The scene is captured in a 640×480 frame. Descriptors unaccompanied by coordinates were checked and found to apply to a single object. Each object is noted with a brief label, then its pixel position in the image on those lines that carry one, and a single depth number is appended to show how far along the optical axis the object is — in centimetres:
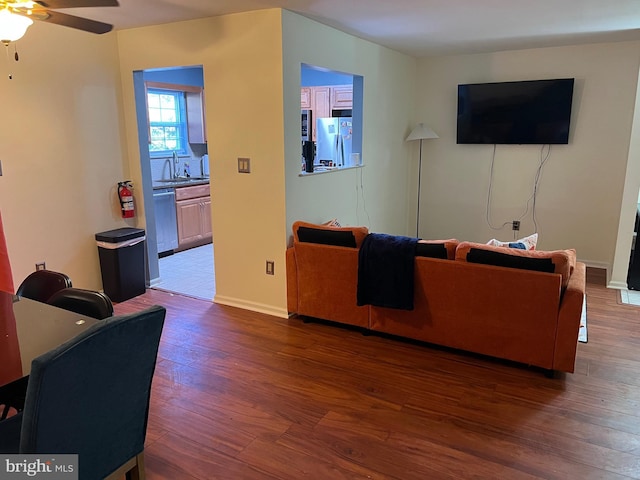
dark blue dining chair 126
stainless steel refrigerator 526
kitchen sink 643
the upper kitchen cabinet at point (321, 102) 671
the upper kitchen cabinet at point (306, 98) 686
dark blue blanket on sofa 324
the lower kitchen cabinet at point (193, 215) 605
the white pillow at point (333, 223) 408
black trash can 424
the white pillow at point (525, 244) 335
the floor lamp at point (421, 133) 563
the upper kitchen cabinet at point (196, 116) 667
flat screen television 510
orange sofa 289
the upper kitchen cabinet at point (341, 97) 650
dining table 150
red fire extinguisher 444
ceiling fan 197
